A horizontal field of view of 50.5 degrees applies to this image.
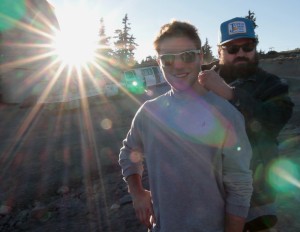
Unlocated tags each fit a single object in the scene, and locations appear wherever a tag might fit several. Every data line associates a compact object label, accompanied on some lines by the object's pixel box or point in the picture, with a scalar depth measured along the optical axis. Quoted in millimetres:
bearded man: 2117
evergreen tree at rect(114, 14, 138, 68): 61094
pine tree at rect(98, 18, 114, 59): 57225
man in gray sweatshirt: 1779
